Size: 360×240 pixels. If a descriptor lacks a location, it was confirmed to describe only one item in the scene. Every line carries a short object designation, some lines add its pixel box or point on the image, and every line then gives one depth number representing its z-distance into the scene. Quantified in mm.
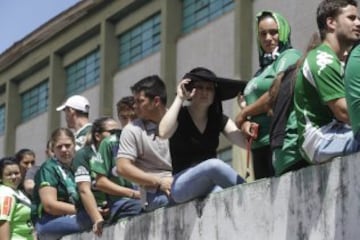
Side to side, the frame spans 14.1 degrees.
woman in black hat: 10742
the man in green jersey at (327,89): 9156
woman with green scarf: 10711
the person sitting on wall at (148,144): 11492
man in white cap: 13641
